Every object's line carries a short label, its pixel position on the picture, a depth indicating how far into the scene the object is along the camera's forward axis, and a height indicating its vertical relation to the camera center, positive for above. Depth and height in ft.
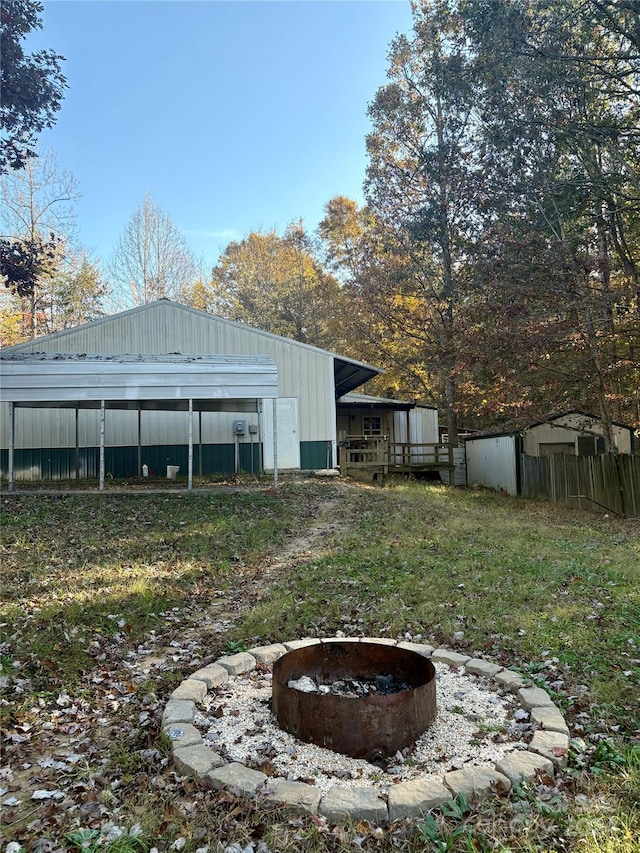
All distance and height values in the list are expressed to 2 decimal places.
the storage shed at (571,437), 49.90 +0.93
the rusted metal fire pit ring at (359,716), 9.69 -4.88
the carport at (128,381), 38.45 +5.21
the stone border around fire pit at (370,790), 8.13 -5.30
